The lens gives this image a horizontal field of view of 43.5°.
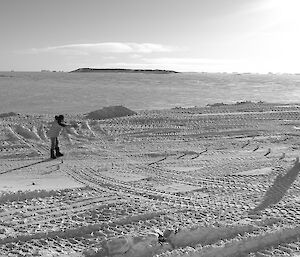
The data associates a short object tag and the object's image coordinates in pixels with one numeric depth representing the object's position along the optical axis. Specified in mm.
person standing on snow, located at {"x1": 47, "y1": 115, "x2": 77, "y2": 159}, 11047
